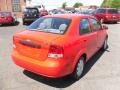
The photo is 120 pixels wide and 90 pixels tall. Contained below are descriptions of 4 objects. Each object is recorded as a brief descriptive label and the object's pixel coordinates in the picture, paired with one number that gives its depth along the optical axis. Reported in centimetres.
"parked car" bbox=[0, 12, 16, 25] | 859
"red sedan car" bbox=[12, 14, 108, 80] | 207
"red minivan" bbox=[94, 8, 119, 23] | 1007
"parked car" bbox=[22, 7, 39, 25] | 925
